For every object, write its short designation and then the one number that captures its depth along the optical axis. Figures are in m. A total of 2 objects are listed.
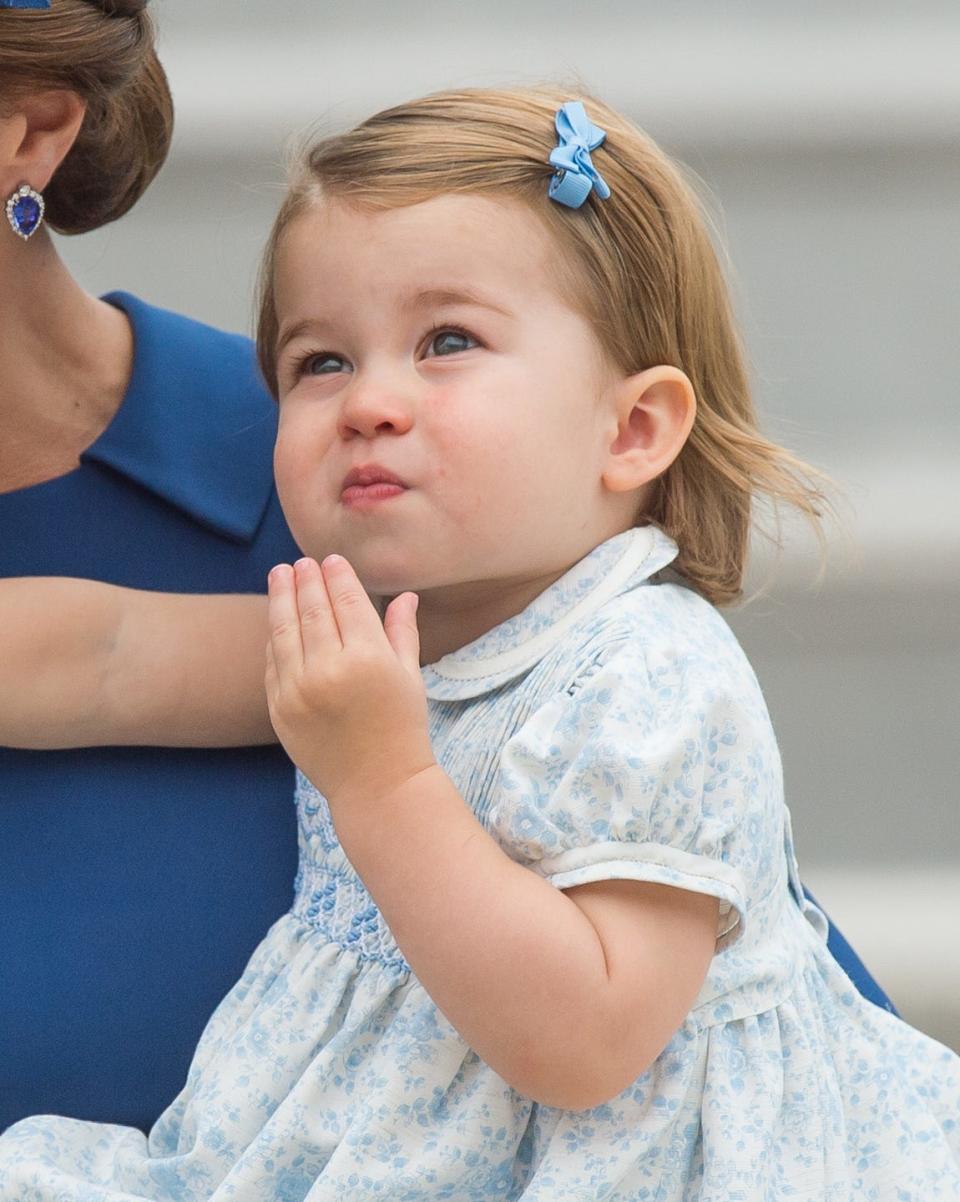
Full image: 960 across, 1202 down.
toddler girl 6.47
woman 6.61
